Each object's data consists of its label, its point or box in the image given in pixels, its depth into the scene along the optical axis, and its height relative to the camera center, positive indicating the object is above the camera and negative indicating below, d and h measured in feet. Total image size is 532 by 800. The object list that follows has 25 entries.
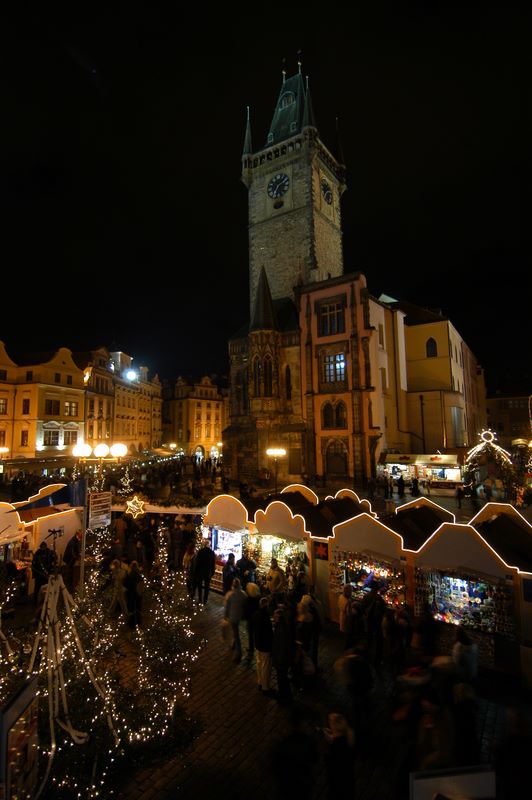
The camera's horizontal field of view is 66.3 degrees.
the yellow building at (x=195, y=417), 221.25 +14.63
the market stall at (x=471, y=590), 25.66 -10.23
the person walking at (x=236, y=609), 27.02 -11.00
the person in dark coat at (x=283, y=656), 22.20 -11.63
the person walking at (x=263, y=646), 23.22 -11.60
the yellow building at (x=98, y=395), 142.00 +18.49
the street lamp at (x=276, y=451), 73.04 -1.70
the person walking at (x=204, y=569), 36.37 -11.19
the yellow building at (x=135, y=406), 169.58 +17.75
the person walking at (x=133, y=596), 30.81 -11.37
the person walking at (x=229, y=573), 35.27 -11.18
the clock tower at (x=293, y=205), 118.73 +71.90
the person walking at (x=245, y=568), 35.94 -11.32
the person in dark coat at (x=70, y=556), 40.92 -11.53
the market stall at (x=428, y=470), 73.82 -5.90
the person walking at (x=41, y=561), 35.09 -9.90
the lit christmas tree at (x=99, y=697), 16.16 -11.56
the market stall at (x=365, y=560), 30.45 -9.28
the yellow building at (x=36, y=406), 116.06 +12.01
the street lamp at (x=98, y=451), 36.14 -0.45
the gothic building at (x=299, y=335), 91.30 +25.89
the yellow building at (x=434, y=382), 103.24 +15.19
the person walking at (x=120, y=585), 29.80 -10.30
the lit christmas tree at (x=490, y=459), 58.44 -3.06
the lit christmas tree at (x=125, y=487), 60.54 -6.72
